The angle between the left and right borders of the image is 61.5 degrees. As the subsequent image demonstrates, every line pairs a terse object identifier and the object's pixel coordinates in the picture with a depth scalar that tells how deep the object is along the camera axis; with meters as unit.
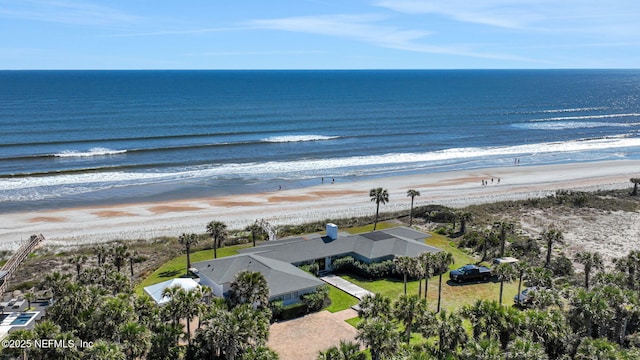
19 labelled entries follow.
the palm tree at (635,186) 68.50
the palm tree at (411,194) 56.38
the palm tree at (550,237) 44.75
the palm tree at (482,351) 24.48
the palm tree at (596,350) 24.78
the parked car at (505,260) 43.41
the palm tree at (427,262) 35.75
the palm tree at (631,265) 38.59
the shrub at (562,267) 43.50
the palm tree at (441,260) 36.19
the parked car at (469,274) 41.94
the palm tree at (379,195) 54.16
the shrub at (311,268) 43.09
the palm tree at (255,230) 47.78
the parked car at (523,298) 37.12
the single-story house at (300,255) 38.44
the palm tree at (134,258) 42.12
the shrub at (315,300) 37.16
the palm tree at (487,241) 46.97
